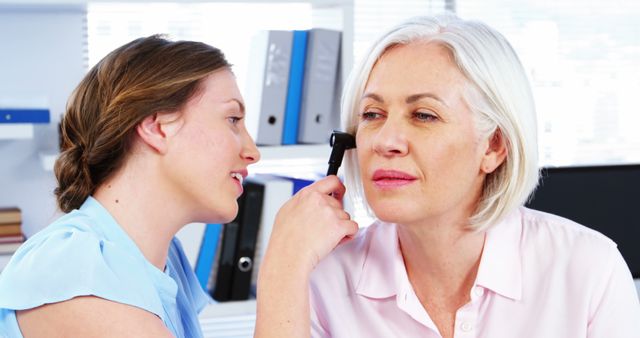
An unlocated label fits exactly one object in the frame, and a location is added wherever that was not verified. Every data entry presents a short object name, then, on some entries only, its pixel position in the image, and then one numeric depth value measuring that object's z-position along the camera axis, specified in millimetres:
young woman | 1309
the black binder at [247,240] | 2375
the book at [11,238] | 2242
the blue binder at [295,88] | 2346
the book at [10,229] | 2262
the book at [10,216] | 2264
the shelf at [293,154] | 2219
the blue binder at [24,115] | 2188
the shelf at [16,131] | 2186
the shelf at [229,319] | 2361
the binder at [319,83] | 2346
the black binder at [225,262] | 2379
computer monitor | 2027
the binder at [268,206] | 2389
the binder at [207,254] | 2363
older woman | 1439
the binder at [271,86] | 2322
